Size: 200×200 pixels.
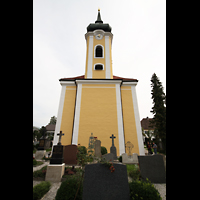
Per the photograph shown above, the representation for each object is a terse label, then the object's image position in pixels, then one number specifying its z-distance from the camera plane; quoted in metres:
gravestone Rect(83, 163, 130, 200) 2.96
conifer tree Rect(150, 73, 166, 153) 13.62
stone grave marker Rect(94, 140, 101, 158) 8.88
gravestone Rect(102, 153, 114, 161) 7.13
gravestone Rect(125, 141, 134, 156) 10.97
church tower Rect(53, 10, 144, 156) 11.45
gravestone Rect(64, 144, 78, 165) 8.12
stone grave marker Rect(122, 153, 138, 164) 8.21
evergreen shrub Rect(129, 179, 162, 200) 2.81
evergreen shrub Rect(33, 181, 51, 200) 3.57
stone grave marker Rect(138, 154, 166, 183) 4.95
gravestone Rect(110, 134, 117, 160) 9.64
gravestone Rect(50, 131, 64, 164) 5.69
